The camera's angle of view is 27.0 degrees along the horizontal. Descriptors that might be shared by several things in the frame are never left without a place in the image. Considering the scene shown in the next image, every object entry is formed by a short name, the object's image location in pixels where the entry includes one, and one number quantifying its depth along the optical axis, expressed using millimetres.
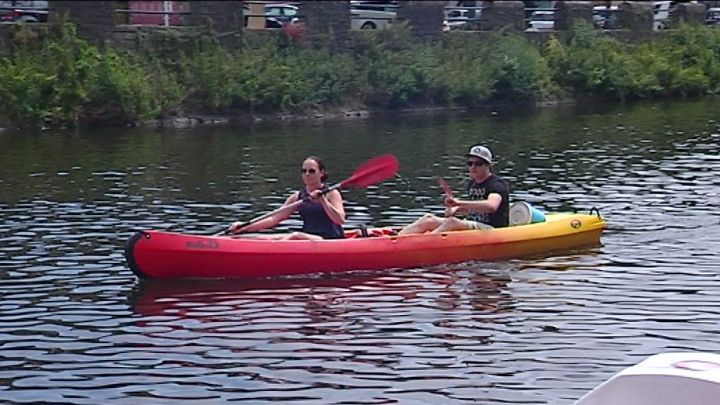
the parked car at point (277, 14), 35188
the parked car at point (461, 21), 38388
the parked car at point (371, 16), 37644
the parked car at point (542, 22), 40594
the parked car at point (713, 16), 45712
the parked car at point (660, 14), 43750
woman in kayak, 13227
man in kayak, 13820
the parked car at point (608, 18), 42750
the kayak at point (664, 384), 5496
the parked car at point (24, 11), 31270
